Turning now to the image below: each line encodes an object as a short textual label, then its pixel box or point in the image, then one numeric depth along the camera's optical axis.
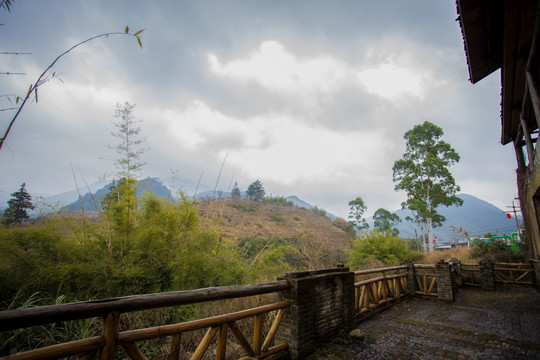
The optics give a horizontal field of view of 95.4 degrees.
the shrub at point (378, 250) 13.85
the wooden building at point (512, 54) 4.75
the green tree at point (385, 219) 39.81
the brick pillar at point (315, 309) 3.48
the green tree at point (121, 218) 5.29
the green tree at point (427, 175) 19.14
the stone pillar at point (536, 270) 9.25
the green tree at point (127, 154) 5.80
